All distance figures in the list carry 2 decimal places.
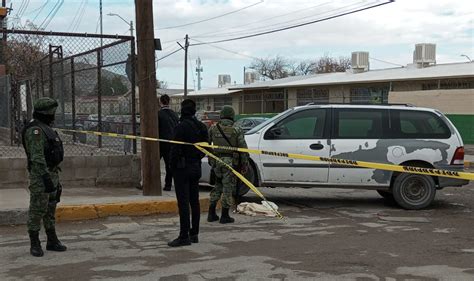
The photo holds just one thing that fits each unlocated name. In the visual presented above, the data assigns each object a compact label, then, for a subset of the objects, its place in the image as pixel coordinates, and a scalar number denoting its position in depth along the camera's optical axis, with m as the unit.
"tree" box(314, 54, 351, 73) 70.97
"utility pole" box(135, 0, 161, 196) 8.98
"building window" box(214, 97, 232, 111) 48.62
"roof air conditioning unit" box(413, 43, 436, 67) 33.53
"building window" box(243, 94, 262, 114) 44.19
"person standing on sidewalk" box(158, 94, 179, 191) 10.08
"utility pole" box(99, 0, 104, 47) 32.93
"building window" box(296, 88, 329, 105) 36.49
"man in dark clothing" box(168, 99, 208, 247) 6.55
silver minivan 9.45
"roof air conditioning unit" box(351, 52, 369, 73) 37.94
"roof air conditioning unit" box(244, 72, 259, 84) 55.59
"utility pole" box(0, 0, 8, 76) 10.80
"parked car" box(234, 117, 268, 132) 23.42
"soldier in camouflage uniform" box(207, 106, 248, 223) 7.99
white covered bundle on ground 8.74
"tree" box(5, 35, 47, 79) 26.47
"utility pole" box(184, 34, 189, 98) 42.90
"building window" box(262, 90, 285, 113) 40.86
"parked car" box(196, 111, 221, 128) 31.16
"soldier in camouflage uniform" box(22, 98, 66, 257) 5.91
